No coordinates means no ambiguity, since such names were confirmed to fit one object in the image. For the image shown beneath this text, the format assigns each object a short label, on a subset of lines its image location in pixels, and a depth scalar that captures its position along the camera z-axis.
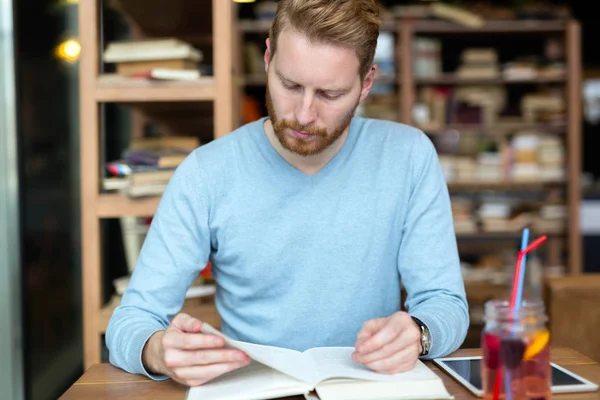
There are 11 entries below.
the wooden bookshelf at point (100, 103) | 1.85
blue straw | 0.83
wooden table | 0.97
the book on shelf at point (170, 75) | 1.86
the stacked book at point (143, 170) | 1.87
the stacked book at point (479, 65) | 4.45
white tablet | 0.95
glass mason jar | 0.82
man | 1.28
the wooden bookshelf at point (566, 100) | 4.39
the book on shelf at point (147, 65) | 1.92
